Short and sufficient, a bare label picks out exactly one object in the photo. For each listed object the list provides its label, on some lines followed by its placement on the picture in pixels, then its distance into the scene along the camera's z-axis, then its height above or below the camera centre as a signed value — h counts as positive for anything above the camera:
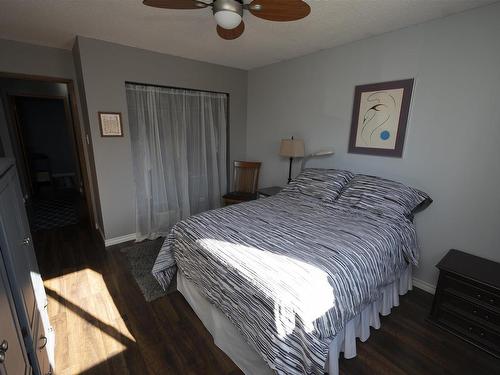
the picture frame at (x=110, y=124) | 2.77 +0.08
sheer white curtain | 3.17 -0.28
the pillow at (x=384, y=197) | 2.11 -0.57
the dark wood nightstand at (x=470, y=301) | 1.66 -1.19
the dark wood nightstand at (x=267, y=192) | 3.23 -0.80
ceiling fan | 1.46 +0.76
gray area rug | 2.24 -1.46
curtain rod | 2.98 +0.59
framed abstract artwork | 2.29 +0.16
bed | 1.18 -0.81
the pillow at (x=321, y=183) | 2.54 -0.54
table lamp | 3.06 -0.19
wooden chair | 3.88 -0.71
